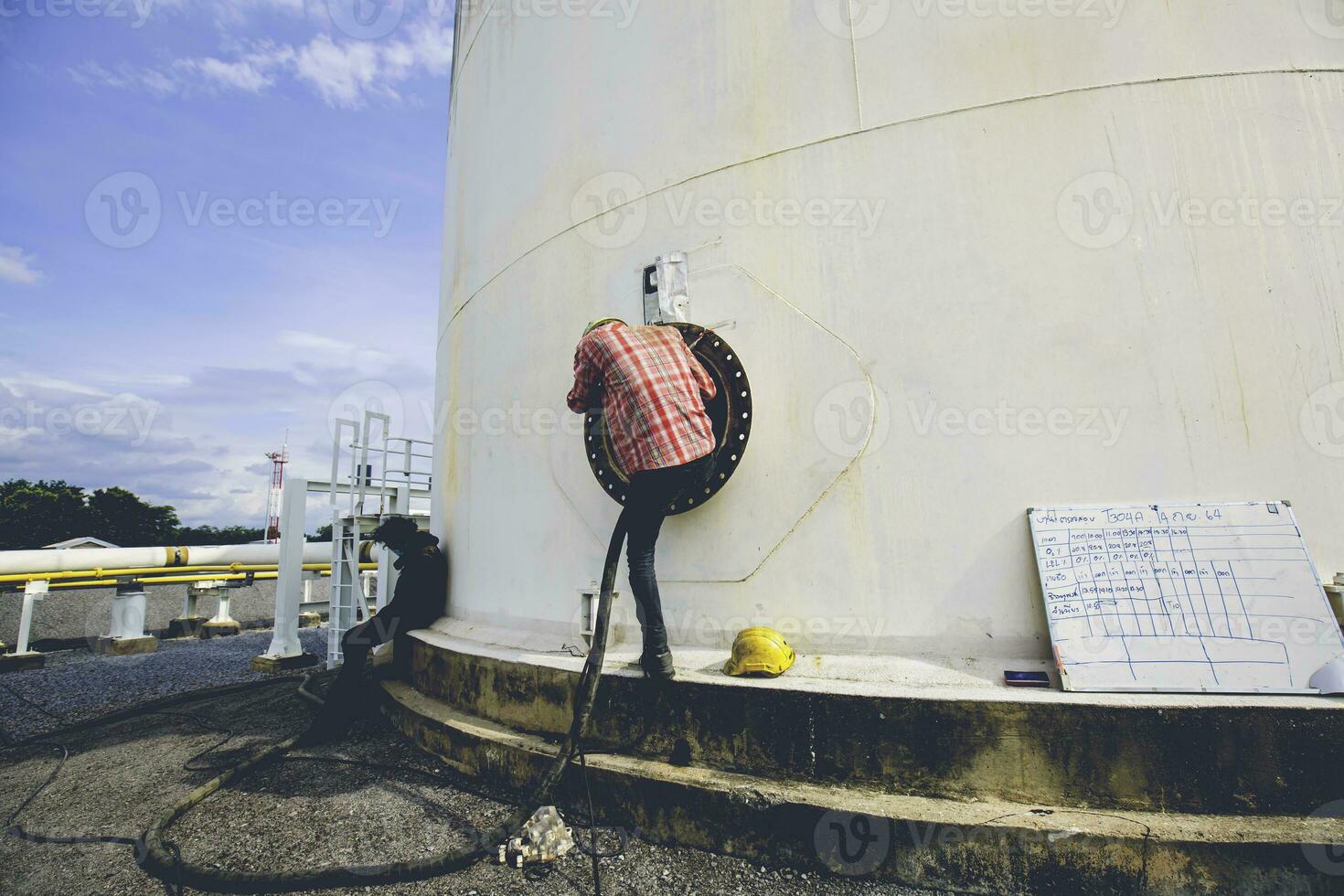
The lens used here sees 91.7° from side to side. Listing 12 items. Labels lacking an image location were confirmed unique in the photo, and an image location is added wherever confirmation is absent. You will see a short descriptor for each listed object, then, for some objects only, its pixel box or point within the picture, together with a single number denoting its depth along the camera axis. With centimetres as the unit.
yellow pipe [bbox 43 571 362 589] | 1080
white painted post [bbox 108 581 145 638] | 997
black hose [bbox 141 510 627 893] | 265
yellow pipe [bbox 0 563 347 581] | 984
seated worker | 494
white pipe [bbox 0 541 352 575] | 987
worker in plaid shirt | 314
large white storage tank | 300
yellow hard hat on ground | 304
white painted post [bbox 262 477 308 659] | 808
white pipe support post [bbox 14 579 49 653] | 867
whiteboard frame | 257
